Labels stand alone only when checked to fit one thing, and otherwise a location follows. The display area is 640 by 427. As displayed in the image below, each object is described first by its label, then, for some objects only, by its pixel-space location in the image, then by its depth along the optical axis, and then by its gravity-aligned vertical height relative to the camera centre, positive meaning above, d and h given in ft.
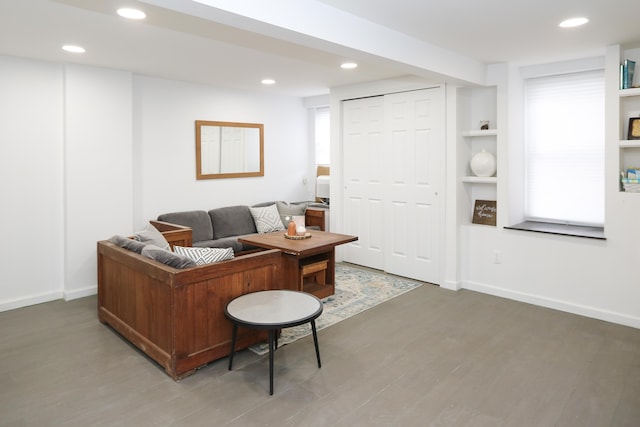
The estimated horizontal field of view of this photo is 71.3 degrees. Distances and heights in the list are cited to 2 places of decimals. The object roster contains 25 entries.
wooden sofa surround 9.14 -2.13
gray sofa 16.57 -0.68
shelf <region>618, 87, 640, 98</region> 11.64 +2.91
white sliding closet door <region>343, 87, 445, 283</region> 15.72 +0.91
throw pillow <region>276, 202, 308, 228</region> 19.26 -0.24
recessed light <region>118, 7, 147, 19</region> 8.83 +3.90
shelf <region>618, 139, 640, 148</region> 11.64 +1.56
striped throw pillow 10.01 -1.13
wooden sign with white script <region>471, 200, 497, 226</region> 15.20 -0.30
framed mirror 18.16 +2.38
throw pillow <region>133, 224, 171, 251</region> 11.86 -0.88
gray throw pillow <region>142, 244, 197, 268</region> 9.37 -1.14
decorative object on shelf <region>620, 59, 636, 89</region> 11.78 +3.42
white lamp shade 21.01 +0.83
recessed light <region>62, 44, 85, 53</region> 12.03 +4.33
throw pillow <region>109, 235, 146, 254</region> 10.97 -0.96
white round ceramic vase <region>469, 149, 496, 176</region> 14.69 +1.33
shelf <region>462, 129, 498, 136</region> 14.44 +2.35
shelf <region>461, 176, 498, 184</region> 14.54 +0.80
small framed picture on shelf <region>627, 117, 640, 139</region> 11.98 +2.01
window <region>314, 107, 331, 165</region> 21.95 +3.43
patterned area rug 11.62 -2.99
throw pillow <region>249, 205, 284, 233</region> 18.53 -0.60
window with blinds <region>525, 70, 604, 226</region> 13.48 +1.74
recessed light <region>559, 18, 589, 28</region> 9.80 +4.03
